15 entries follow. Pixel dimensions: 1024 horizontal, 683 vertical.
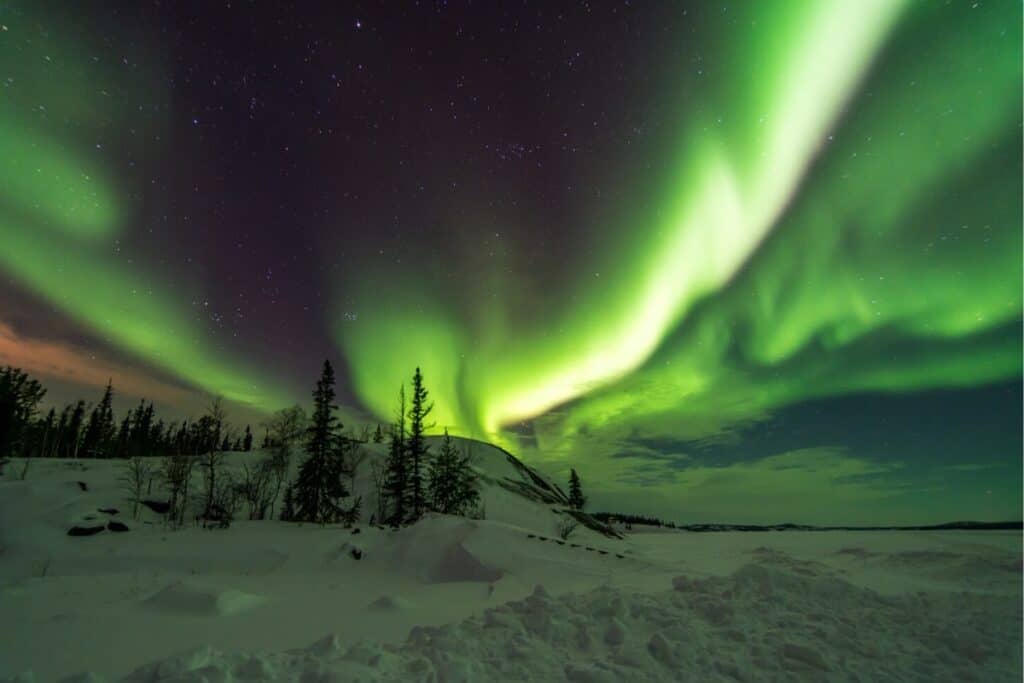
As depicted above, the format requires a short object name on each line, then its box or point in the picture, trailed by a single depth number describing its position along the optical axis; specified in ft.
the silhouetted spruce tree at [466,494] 134.82
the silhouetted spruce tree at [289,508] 107.18
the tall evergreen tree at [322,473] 108.88
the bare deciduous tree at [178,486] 95.42
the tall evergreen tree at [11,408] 114.42
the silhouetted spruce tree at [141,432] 250.59
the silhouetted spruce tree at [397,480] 119.14
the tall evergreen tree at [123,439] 241.35
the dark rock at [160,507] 96.07
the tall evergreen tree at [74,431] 230.48
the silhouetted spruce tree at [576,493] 243.60
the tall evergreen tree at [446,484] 132.16
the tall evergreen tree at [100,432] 220.64
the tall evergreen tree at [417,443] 120.27
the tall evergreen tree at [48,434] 208.74
